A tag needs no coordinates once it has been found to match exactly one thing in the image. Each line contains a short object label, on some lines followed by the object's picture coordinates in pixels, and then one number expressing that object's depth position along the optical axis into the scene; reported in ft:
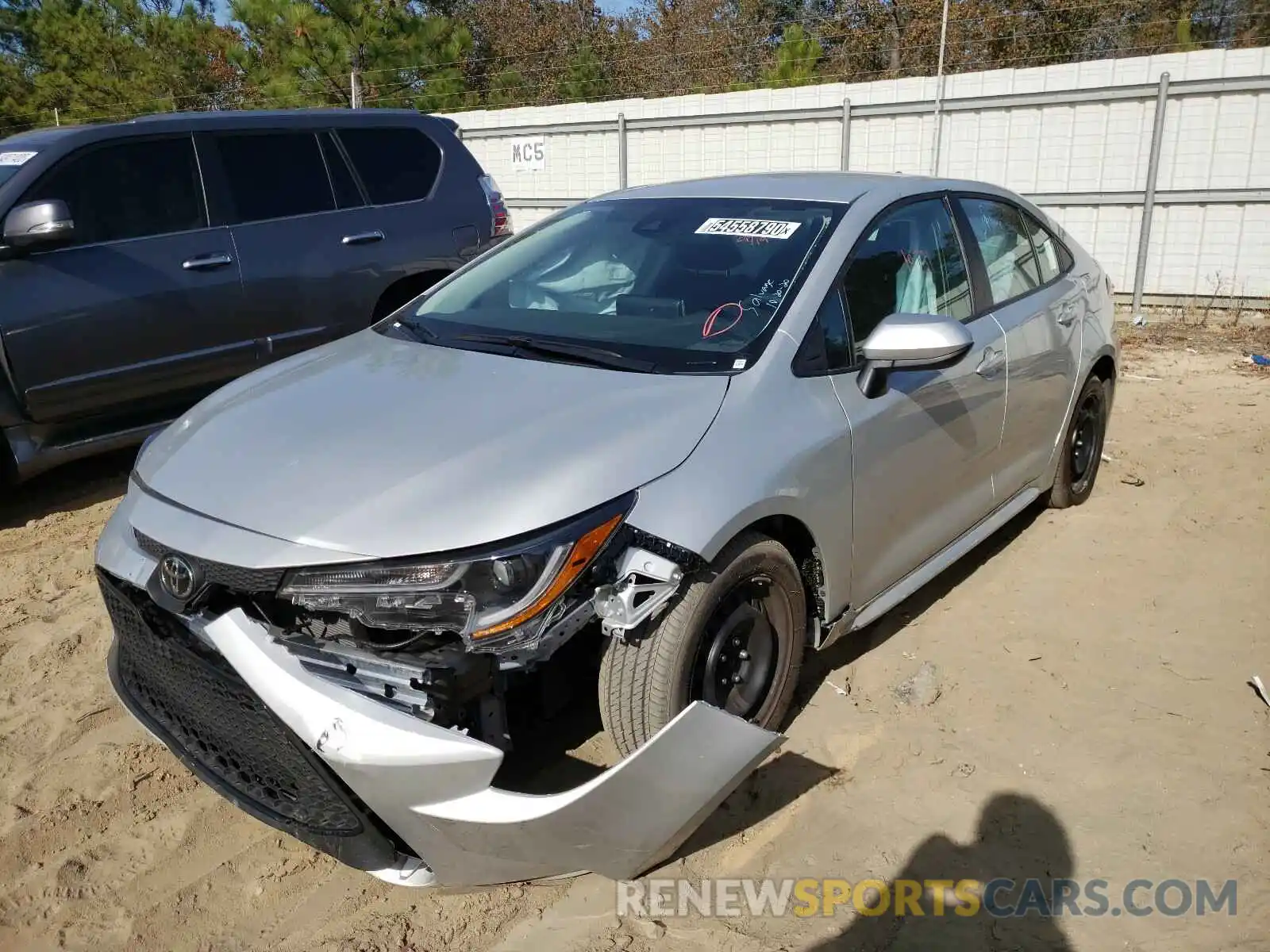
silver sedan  7.01
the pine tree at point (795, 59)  55.98
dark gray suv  15.39
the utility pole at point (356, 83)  54.29
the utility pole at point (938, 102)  35.45
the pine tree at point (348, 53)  58.54
